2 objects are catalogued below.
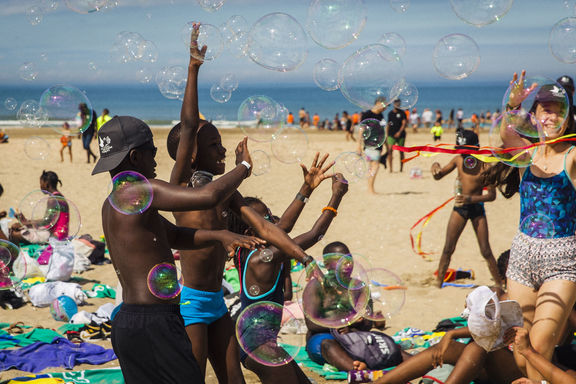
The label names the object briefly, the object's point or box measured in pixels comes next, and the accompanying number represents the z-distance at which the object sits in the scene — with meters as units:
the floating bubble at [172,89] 4.99
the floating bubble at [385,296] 4.62
